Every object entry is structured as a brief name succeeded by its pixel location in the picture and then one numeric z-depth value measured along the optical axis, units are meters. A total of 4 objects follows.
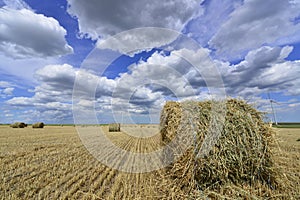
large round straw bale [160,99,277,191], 3.75
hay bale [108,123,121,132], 25.27
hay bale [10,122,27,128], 34.72
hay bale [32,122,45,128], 33.37
